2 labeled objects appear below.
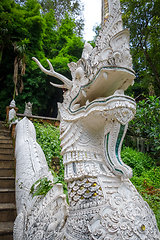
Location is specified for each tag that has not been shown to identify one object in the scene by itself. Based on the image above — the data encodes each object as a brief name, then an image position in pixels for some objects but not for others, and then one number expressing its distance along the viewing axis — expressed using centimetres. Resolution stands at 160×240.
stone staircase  183
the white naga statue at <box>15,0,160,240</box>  98
